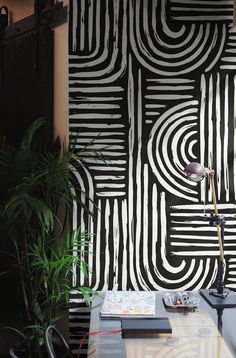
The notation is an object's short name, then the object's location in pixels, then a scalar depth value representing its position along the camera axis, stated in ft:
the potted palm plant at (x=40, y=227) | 8.61
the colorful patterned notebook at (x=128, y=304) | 7.64
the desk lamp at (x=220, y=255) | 8.41
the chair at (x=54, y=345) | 5.96
